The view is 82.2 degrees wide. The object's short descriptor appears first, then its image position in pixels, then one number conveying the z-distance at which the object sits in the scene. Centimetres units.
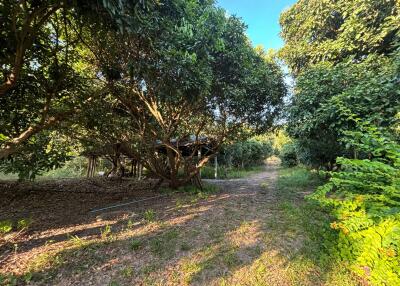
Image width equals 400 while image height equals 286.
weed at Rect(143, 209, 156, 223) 485
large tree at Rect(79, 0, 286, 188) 413
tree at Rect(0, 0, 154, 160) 290
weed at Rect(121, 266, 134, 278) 299
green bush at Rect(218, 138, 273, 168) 2071
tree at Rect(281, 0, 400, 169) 518
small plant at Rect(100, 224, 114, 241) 390
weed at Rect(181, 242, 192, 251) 362
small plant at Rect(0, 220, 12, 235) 363
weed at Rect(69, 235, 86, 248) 362
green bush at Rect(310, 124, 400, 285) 221
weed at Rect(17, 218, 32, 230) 406
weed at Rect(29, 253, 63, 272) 305
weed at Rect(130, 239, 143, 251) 362
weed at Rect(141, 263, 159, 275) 306
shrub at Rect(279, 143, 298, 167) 2575
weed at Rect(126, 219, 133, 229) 441
